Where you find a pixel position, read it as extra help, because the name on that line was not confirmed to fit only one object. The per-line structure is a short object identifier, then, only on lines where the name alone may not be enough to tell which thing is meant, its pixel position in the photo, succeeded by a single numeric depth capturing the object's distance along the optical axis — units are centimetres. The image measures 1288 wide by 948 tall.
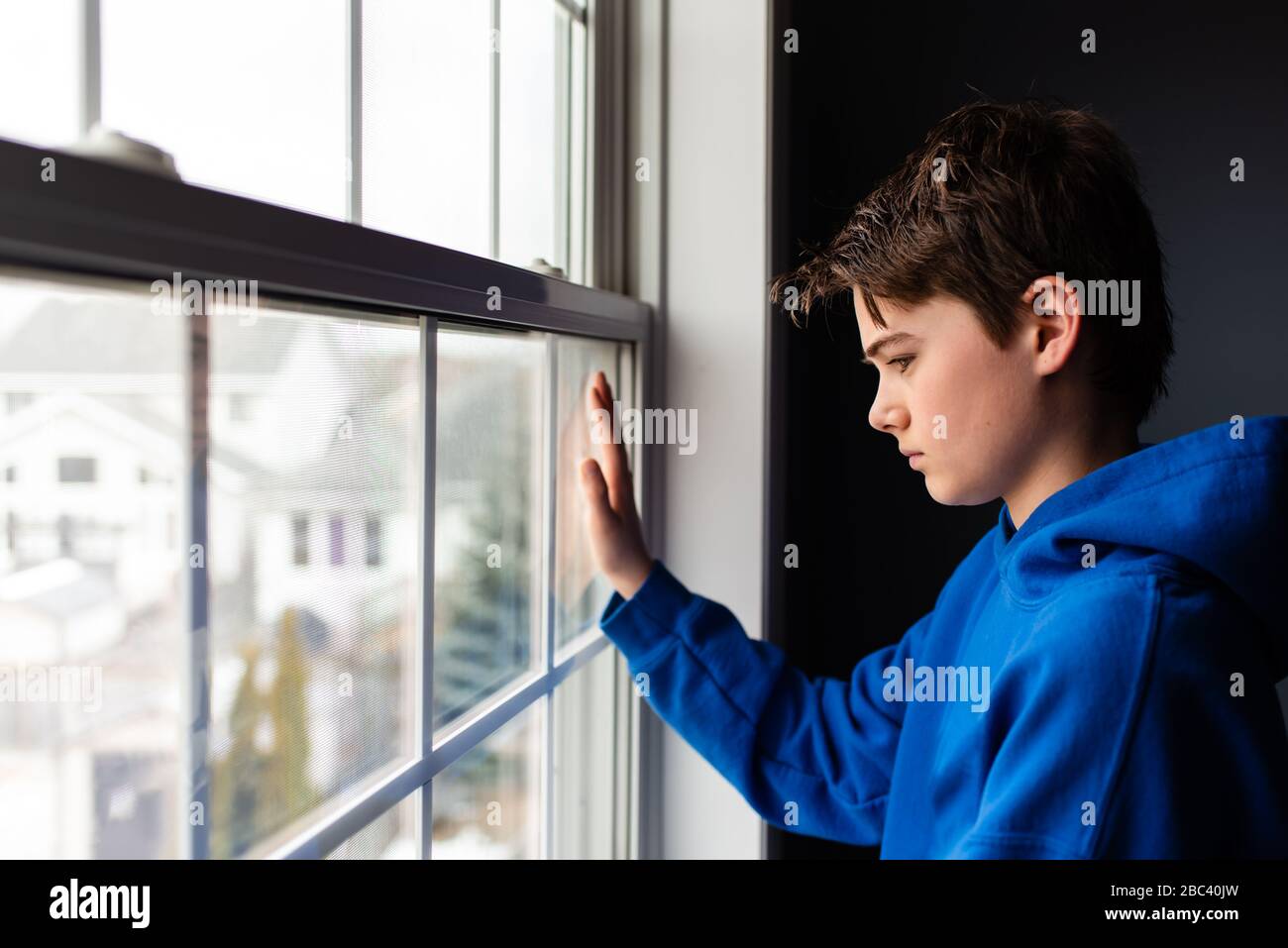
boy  56
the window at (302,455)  40
